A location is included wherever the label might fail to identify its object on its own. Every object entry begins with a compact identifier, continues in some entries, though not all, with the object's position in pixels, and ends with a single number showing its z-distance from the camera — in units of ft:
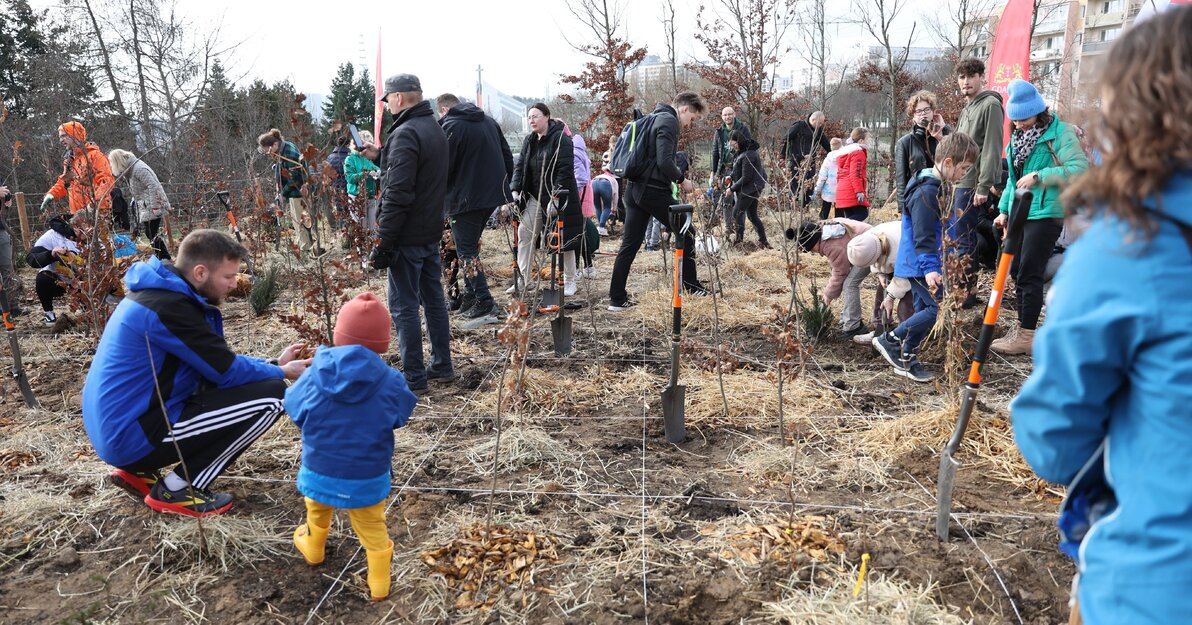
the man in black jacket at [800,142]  30.63
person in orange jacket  15.31
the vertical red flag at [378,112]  28.78
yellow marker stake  7.27
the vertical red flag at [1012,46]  23.16
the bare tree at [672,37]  47.47
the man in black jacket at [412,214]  13.76
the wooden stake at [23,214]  19.38
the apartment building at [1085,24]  91.62
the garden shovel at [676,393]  11.45
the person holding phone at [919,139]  18.74
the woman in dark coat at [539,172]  19.77
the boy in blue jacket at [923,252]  12.98
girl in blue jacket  3.43
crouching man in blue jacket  8.88
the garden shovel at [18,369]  13.92
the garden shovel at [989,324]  7.87
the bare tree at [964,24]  52.06
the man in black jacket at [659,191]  18.75
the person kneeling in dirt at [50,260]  21.07
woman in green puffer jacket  14.15
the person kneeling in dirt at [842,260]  16.61
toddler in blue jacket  7.67
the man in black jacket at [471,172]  18.43
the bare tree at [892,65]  49.26
